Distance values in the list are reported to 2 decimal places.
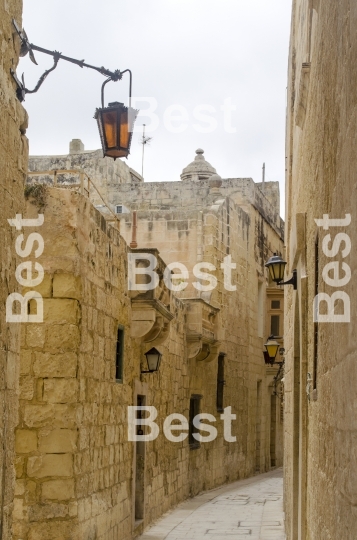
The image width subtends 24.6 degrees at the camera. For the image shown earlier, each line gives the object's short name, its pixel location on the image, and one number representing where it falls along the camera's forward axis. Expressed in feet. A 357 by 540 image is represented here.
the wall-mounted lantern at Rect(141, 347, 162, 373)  35.37
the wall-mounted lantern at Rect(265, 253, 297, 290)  31.55
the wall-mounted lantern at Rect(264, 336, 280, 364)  51.72
